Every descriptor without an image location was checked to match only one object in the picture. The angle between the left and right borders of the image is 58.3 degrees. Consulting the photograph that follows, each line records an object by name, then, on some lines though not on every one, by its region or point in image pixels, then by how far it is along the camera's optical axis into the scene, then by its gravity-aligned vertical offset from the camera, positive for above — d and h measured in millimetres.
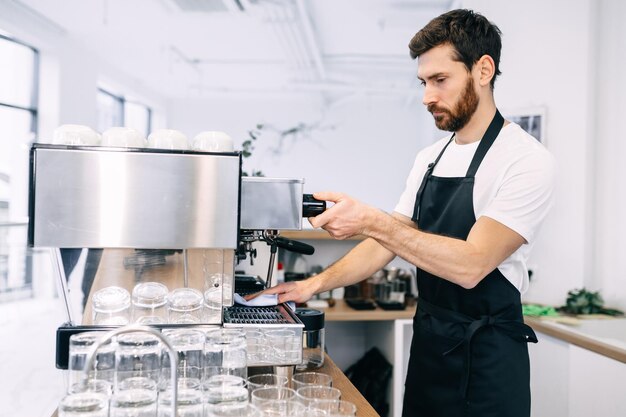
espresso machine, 1083 -28
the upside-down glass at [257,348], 1223 -305
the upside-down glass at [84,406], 898 -327
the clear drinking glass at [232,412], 937 -343
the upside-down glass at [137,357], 1011 -275
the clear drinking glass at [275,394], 1002 -336
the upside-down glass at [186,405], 946 -337
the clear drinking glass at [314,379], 1141 -344
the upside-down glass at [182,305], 1220 -215
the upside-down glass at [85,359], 1025 -289
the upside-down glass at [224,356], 1077 -286
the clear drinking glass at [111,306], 1189 -217
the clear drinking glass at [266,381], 1077 -335
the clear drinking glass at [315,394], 1004 -337
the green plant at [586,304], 2863 -445
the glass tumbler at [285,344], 1230 -297
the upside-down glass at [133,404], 912 -325
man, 1427 -55
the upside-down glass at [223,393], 951 -318
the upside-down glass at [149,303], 1197 -210
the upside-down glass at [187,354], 1061 -281
